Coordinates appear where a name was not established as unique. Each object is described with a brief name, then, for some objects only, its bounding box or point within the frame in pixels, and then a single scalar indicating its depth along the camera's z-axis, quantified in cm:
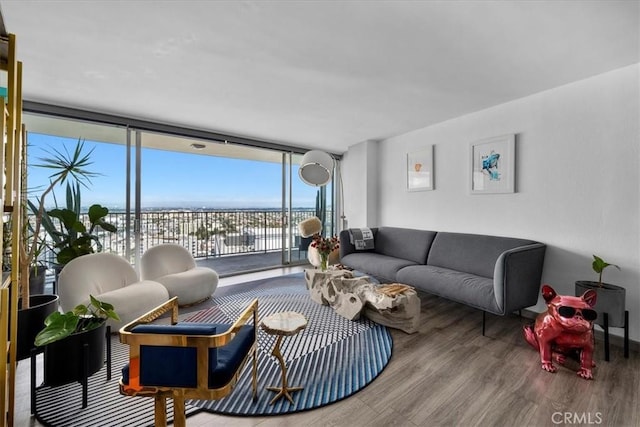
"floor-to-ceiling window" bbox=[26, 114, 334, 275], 352
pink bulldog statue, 186
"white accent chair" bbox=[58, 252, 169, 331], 238
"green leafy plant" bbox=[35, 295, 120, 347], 142
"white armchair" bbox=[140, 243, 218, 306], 309
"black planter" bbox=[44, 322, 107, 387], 155
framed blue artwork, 308
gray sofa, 242
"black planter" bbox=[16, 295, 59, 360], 176
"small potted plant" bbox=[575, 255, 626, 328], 209
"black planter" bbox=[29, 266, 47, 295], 264
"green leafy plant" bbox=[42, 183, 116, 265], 280
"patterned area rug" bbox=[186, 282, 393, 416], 161
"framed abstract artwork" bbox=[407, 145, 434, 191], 401
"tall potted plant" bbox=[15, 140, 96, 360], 179
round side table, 159
